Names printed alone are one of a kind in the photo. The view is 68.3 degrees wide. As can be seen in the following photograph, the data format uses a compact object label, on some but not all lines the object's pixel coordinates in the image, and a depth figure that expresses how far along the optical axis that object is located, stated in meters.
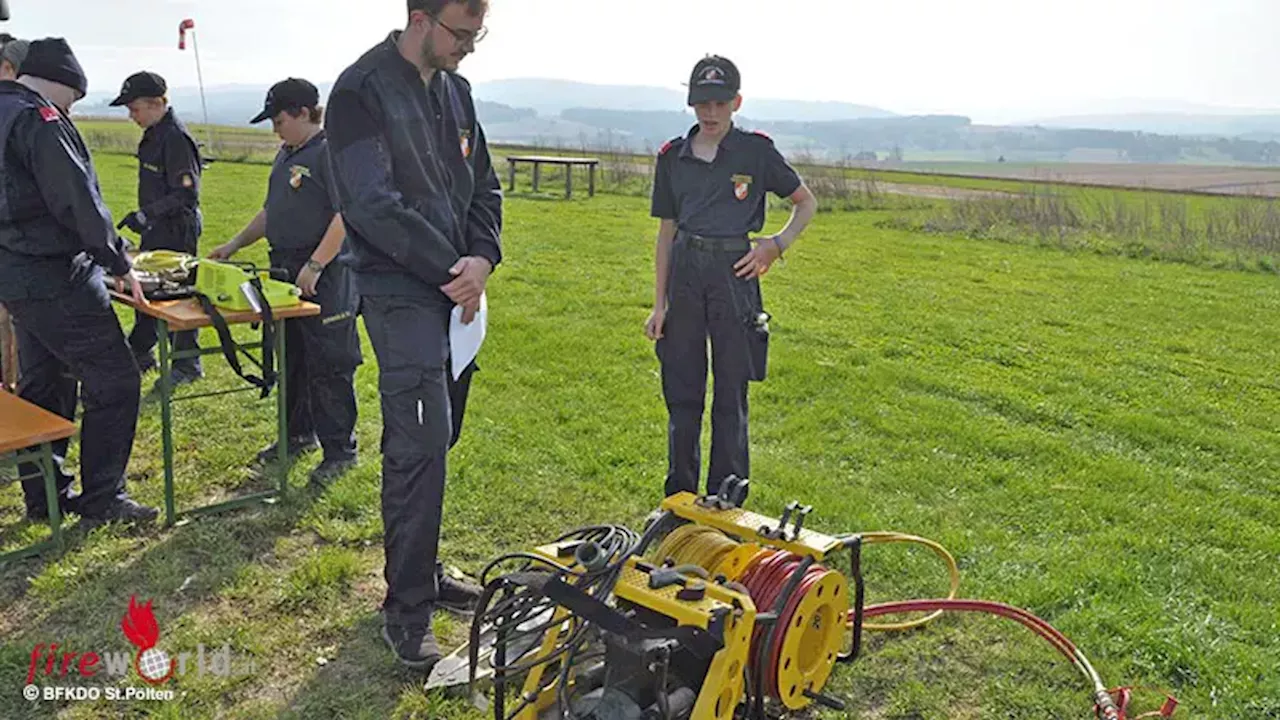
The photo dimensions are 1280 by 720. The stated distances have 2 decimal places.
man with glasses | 3.11
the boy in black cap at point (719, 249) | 4.20
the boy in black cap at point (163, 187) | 6.30
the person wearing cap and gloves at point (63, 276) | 3.82
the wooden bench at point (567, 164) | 22.77
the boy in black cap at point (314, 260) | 4.82
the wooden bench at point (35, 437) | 3.81
